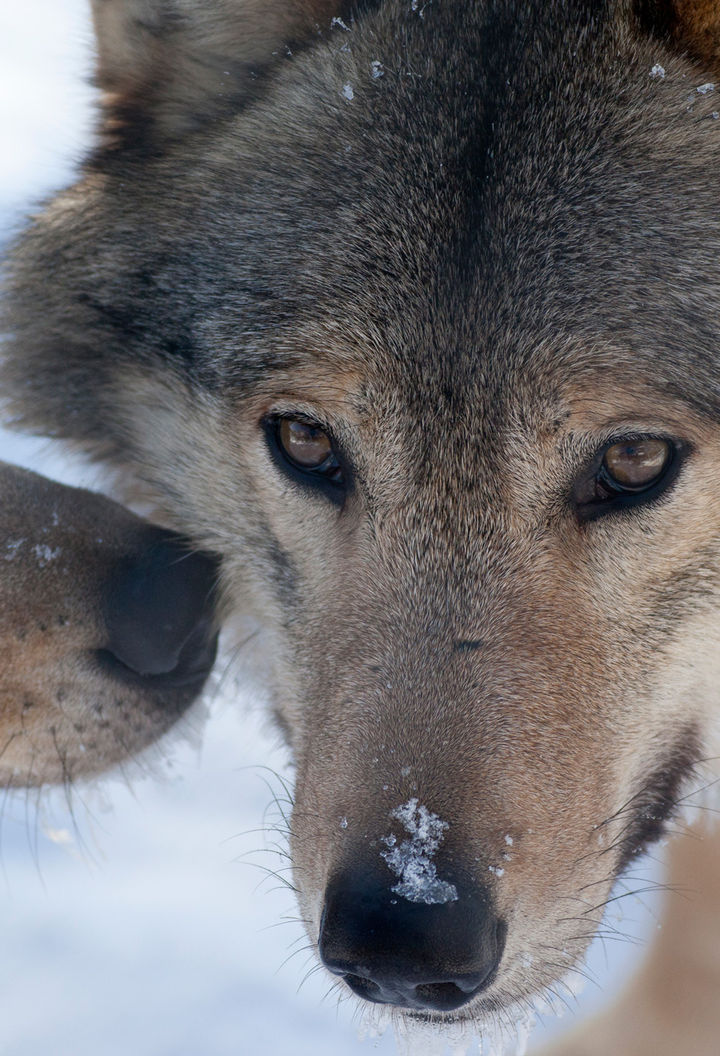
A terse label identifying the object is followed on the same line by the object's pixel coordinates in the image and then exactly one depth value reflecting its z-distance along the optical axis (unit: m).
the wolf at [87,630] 4.99
